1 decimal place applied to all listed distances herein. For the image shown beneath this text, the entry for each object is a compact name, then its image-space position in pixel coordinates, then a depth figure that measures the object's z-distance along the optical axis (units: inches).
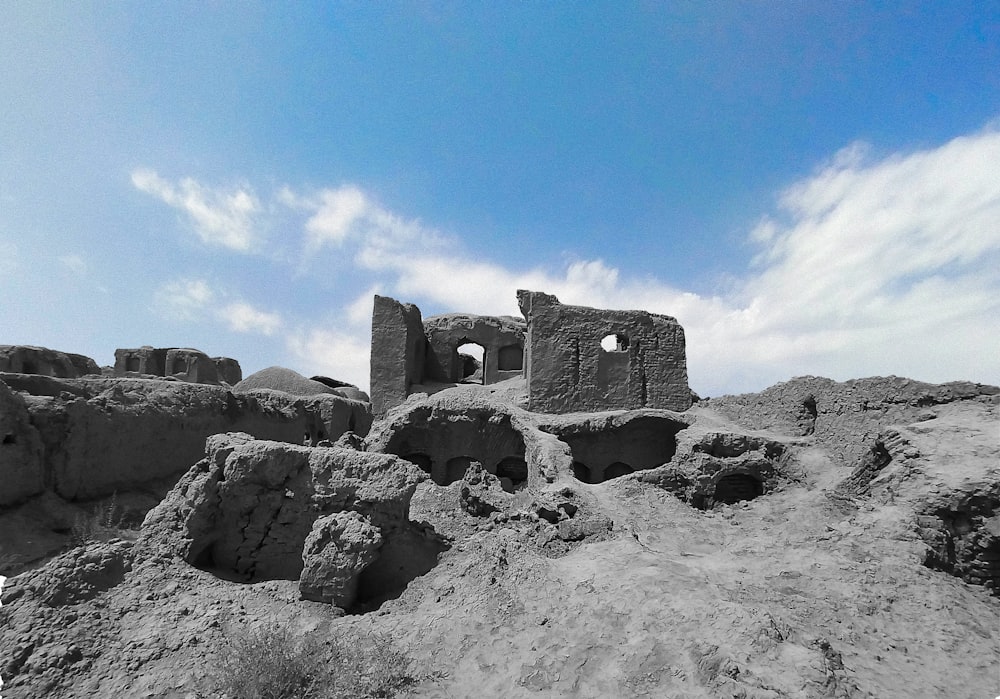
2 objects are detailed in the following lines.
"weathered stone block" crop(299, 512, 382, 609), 208.7
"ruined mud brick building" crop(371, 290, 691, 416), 554.9
